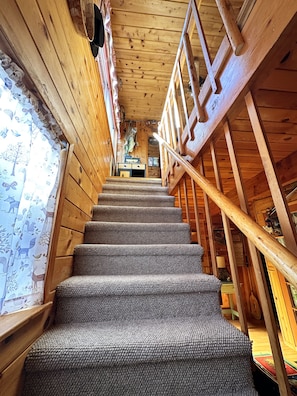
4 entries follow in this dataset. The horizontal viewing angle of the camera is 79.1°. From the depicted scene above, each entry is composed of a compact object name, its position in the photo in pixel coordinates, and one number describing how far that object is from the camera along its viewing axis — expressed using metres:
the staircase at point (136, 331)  0.69
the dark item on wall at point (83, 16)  1.11
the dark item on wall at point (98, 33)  1.61
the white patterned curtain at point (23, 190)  0.56
